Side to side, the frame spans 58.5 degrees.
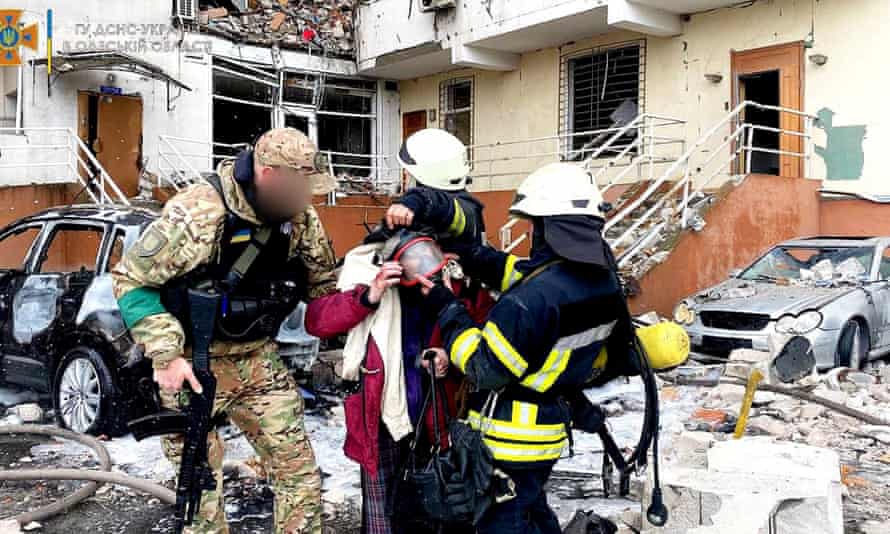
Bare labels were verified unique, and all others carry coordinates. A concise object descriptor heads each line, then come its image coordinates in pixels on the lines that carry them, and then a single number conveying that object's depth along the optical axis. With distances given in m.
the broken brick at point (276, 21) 16.77
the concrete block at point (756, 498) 3.02
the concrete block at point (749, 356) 7.13
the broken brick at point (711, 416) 5.90
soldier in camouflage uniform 2.76
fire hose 3.95
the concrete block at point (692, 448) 3.89
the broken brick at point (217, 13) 15.83
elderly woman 2.82
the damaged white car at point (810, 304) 7.23
